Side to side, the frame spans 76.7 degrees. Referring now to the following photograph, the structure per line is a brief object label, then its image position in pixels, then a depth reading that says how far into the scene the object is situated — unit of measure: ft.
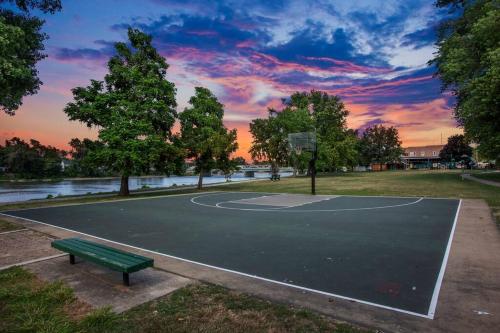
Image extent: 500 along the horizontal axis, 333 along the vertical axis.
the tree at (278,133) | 187.83
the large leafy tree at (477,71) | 64.13
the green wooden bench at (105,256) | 17.02
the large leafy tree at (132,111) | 77.05
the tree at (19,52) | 36.06
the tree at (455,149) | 311.68
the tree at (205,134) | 100.73
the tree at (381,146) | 310.65
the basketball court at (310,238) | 18.89
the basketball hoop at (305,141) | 85.37
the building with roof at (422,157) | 373.81
